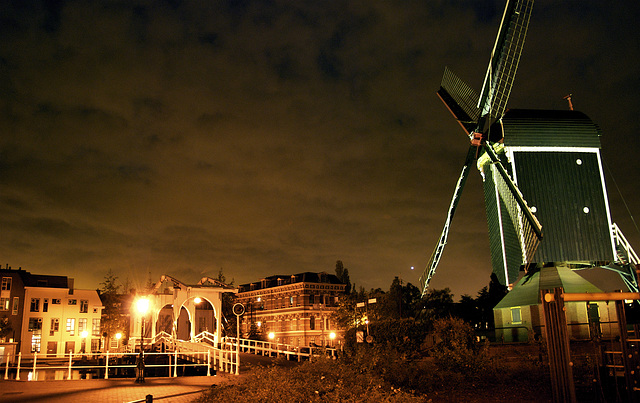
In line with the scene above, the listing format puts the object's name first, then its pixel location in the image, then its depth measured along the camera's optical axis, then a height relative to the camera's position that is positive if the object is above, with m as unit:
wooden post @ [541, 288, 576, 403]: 11.46 -0.80
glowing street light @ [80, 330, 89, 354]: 61.58 -2.56
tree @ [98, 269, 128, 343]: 57.16 +0.90
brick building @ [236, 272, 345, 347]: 71.88 +1.02
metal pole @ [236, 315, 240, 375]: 22.08 -1.95
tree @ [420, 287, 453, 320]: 65.44 +1.40
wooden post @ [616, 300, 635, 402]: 12.54 -1.16
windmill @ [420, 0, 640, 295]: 30.78 +6.92
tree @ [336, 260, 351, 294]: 96.44 +7.62
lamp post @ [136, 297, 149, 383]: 19.34 -1.82
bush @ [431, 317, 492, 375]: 17.17 -1.35
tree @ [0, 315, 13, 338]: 52.63 -0.29
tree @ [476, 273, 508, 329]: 65.56 +1.33
